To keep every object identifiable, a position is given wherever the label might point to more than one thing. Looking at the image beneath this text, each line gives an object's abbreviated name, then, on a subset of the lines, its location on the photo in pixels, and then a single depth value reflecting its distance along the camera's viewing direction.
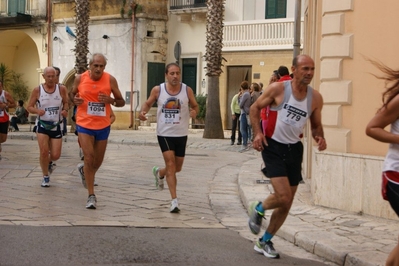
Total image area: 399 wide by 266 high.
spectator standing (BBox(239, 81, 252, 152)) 21.96
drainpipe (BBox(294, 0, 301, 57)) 15.54
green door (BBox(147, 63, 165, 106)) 35.88
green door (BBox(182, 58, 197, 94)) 35.16
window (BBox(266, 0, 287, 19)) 32.27
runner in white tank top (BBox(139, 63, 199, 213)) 10.20
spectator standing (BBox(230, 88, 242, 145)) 23.98
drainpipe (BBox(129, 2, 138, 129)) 35.44
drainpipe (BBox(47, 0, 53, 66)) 39.65
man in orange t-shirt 10.34
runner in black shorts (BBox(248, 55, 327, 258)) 7.52
